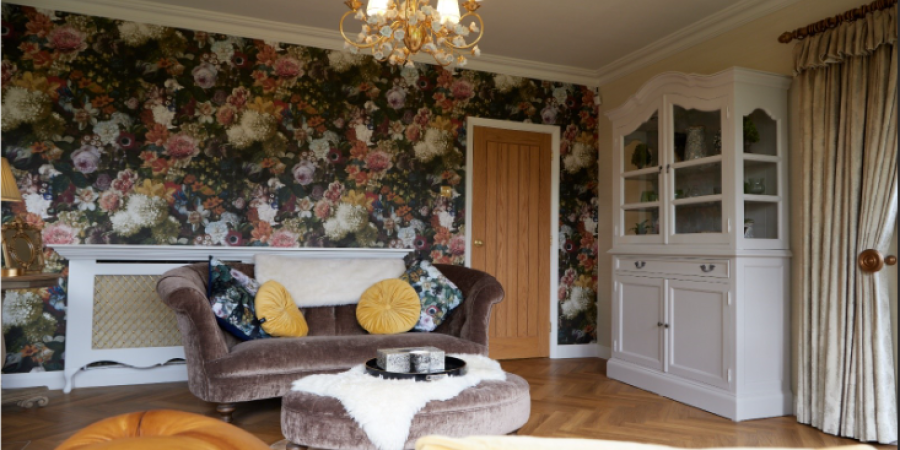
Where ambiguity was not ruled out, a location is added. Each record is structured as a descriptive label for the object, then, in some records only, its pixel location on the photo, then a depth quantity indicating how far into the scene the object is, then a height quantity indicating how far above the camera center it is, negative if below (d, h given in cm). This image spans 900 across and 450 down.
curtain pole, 299 +116
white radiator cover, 369 -52
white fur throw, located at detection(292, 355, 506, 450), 205 -56
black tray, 238 -53
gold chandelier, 244 +88
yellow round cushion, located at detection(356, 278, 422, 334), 357 -41
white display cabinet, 337 -1
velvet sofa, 290 -57
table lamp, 312 +25
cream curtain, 289 +12
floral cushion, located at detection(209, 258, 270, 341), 318 -34
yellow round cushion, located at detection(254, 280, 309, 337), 328 -41
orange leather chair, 109 -36
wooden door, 486 +7
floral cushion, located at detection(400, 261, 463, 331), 367 -33
